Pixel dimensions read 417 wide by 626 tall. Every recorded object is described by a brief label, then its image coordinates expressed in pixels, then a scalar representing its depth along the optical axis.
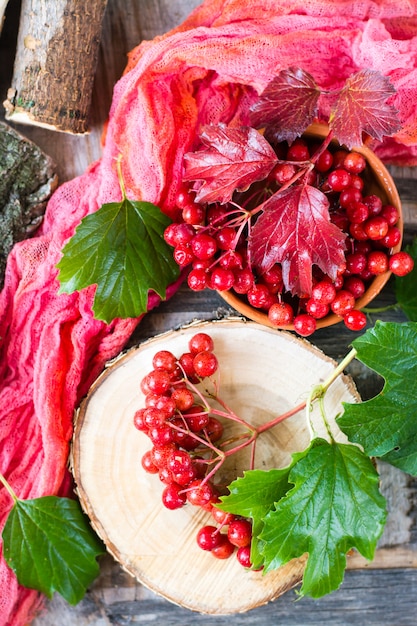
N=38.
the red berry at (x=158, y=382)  0.49
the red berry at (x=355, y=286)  0.49
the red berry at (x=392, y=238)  0.49
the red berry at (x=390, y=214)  0.49
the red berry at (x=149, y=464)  0.49
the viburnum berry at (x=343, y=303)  0.49
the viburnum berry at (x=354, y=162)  0.49
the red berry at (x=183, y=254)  0.48
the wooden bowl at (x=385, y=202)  0.49
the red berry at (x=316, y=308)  0.48
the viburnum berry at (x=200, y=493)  0.48
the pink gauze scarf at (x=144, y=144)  0.51
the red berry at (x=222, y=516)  0.49
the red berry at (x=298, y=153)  0.49
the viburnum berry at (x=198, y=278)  0.48
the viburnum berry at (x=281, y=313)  0.49
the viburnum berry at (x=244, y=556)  0.49
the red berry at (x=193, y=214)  0.48
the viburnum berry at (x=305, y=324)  0.48
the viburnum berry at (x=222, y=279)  0.48
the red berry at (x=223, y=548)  0.50
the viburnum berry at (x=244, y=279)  0.48
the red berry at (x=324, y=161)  0.49
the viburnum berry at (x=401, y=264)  0.49
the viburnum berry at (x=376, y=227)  0.49
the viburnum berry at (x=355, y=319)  0.49
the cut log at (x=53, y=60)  0.51
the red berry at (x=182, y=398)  0.49
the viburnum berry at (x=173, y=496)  0.49
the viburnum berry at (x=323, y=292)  0.48
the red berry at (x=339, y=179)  0.48
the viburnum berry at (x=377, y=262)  0.49
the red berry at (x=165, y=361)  0.49
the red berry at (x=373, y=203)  0.49
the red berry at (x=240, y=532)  0.49
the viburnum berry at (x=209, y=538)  0.49
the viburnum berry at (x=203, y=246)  0.48
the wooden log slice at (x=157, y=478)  0.51
